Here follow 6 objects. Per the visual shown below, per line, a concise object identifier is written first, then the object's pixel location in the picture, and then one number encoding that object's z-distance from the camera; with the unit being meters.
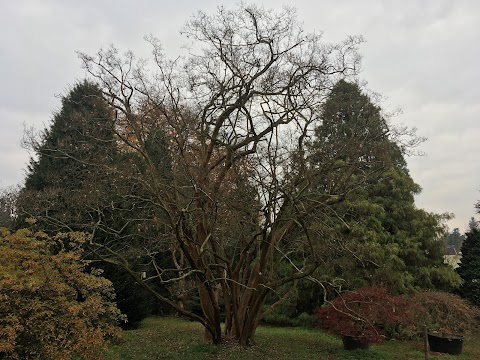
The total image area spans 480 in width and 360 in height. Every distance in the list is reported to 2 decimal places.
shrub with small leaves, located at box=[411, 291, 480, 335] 10.45
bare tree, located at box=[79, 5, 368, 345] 9.48
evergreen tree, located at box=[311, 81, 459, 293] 10.37
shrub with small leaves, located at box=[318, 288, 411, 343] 9.87
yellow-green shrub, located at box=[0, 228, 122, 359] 5.64
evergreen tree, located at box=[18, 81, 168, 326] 10.54
